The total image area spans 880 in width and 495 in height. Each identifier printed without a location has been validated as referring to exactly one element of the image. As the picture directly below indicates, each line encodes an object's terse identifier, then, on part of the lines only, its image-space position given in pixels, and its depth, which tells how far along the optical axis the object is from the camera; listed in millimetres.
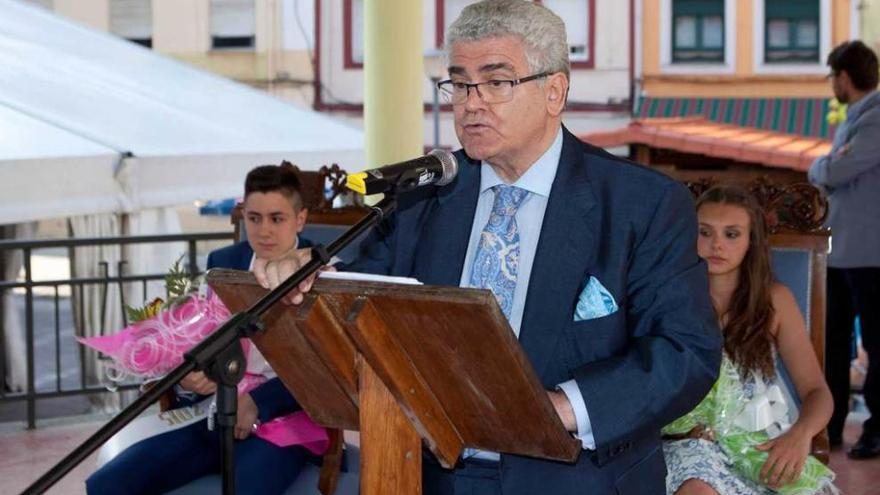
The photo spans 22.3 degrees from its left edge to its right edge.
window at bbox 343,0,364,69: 37044
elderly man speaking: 3797
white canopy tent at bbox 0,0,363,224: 10736
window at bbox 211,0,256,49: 37465
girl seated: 5458
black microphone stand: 3112
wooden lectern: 3347
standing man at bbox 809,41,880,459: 8790
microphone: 3518
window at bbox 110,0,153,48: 38011
